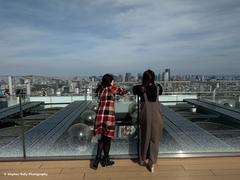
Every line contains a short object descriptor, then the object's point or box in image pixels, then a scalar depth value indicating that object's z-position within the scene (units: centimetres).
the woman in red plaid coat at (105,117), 191
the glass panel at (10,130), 214
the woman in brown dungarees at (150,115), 179
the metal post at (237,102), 390
